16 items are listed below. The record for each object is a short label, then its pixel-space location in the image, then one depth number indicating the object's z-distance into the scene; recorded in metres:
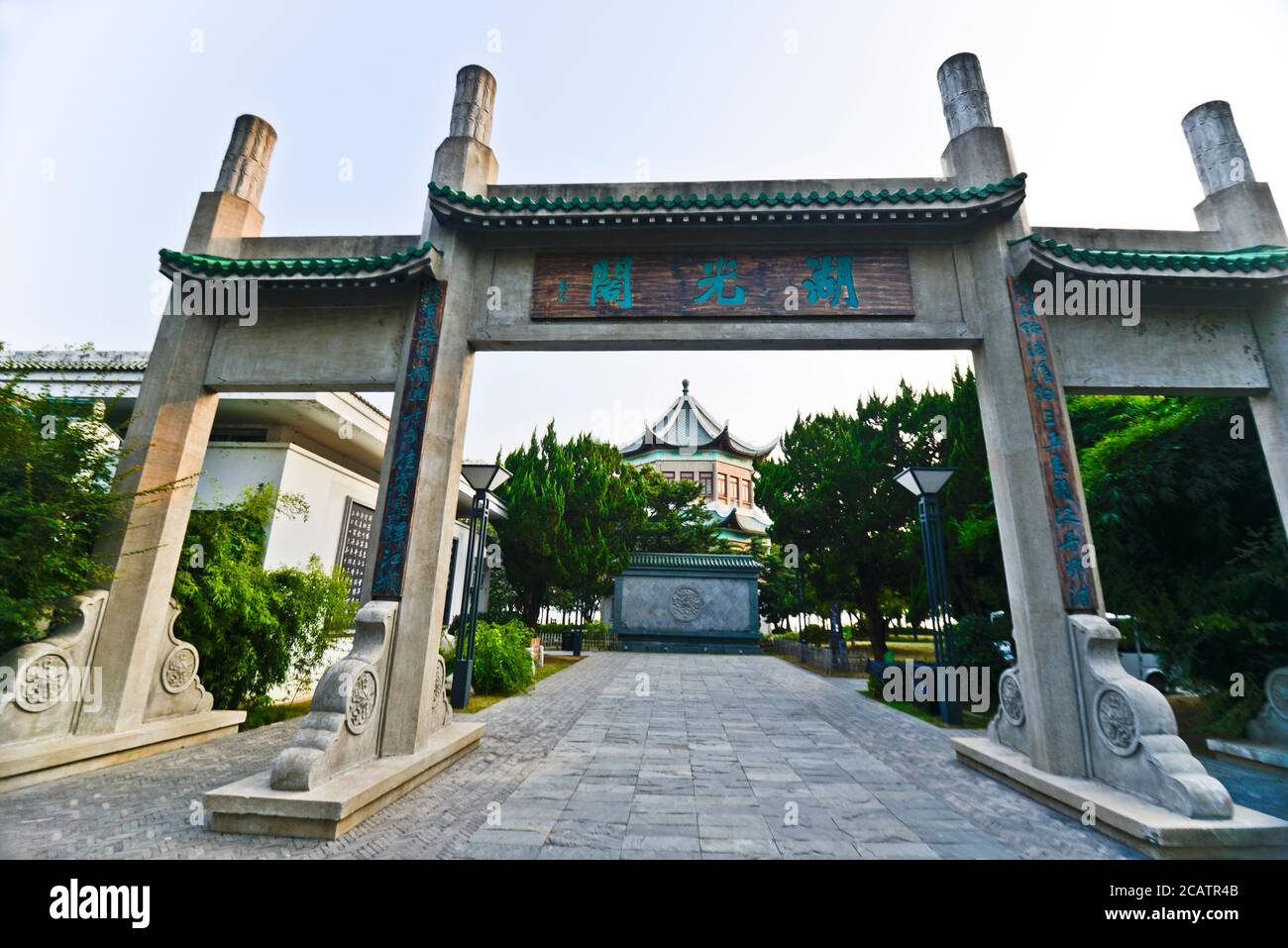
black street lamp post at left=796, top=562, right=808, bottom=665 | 18.03
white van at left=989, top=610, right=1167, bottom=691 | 8.07
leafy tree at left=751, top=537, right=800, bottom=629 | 25.41
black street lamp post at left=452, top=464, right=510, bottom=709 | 9.13
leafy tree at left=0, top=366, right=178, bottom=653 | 4.86
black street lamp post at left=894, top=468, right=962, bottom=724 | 8.84
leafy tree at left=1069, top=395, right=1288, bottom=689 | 6.27
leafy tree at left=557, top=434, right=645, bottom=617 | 18.47
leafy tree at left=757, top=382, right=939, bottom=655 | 15.23
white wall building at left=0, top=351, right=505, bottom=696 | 9.68
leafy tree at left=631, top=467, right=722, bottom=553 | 28.80
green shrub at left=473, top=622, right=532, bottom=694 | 10.47
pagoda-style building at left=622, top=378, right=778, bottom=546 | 39.47
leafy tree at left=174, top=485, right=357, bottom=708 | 6.87
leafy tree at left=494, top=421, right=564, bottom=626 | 18.08
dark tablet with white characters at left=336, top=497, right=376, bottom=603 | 11.52
